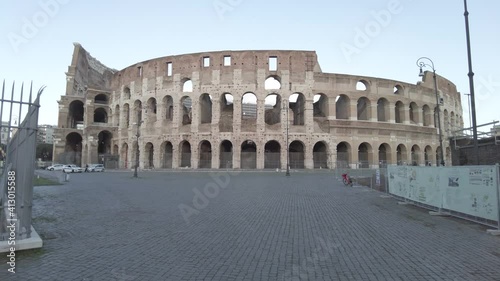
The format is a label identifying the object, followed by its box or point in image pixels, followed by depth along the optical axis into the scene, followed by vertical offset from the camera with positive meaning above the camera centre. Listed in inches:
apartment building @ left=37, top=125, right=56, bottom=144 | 3565.5 +374.2
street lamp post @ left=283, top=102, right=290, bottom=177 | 1399.9 +277.4
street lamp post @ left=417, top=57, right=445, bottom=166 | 764.5 +261.5
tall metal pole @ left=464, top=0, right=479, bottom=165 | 418.9 +122.7
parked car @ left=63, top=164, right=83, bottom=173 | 1438.2 -21.7
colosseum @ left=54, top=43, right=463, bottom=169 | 1450.5 +250.3
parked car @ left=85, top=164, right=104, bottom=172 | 1549.0 -17.7
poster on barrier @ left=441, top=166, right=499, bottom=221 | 251.6 -24.5
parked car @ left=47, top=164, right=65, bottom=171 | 1629.9 -18.2
